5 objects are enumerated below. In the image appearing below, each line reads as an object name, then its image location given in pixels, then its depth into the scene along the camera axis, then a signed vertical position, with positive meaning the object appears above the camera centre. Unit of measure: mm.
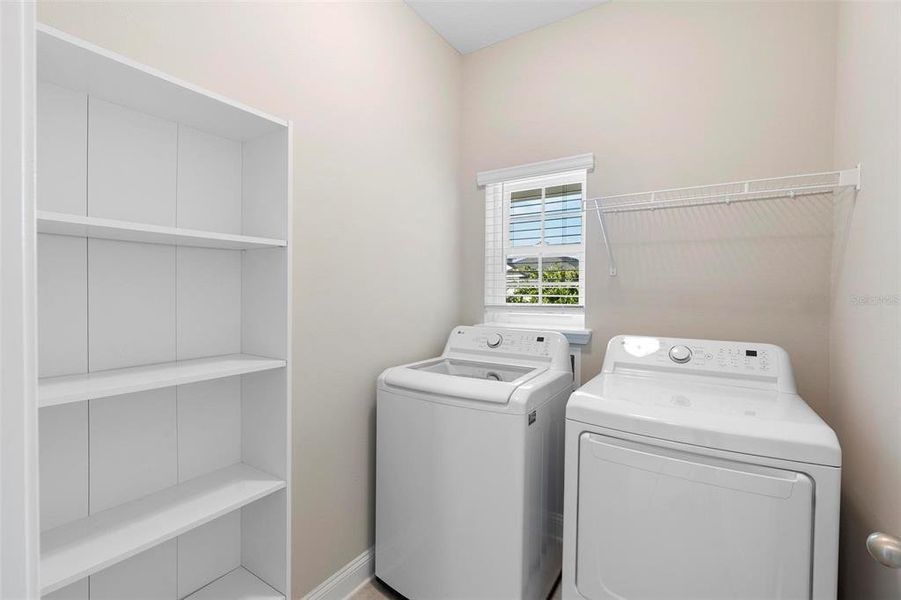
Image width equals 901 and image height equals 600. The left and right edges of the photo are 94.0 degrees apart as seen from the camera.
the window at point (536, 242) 2244 +287
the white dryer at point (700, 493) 1064 -552
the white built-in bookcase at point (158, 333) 993 -124
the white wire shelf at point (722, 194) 1534 +420
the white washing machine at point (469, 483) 1469 -719
